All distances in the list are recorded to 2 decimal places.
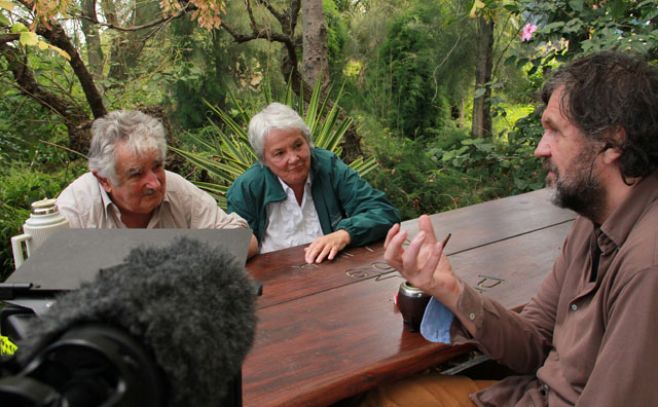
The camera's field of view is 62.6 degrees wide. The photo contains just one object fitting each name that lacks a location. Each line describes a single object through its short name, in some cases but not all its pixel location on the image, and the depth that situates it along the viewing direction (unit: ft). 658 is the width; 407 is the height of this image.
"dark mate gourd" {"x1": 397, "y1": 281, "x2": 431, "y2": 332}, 5.16
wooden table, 4.52
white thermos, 4.99
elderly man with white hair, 6.99
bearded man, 3.77
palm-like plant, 12.69
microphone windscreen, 1.53
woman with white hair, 8.61
